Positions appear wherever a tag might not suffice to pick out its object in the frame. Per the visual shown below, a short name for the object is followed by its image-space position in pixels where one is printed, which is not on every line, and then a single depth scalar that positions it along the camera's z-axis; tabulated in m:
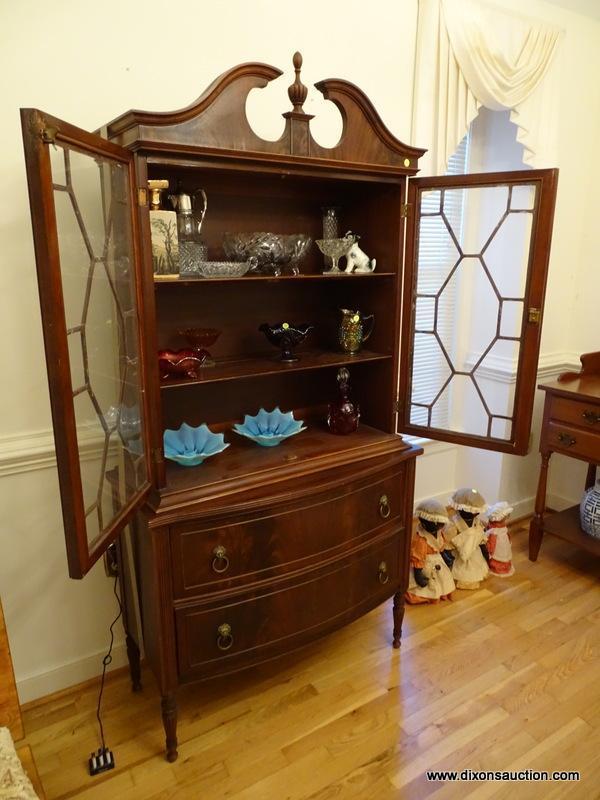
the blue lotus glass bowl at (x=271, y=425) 1.92
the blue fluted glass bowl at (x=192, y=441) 1.78
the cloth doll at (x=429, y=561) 2.42
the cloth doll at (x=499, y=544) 2.61
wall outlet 1.84
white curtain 2.14
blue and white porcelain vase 2.59
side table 2.40
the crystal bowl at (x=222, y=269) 1.66
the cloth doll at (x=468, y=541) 2.51
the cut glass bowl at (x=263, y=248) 1.78
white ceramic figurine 1.94
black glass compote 1.85
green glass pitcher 2.00
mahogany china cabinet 1.33
